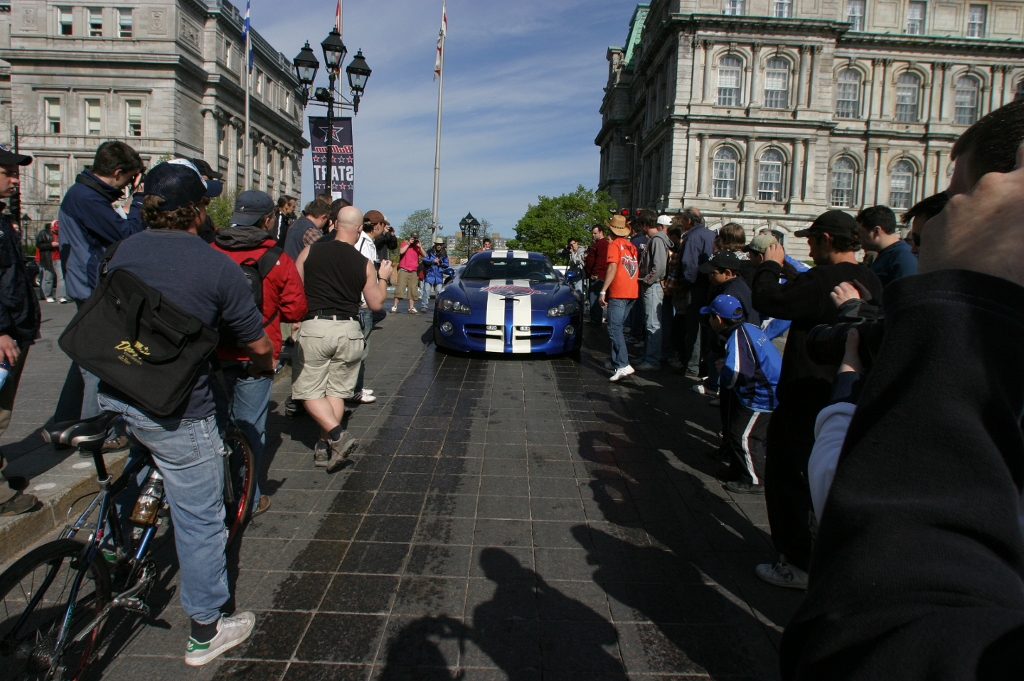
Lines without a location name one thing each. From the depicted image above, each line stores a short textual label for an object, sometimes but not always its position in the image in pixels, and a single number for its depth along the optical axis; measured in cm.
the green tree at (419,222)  5672
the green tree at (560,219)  6425
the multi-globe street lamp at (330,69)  1255
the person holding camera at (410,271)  1545
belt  520
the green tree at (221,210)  3822
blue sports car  971
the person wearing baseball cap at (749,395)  459
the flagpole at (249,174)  6060
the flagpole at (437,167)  2363
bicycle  226
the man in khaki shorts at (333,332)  505
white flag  2444
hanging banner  1354
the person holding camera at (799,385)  344
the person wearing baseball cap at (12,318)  372
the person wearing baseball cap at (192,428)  265
